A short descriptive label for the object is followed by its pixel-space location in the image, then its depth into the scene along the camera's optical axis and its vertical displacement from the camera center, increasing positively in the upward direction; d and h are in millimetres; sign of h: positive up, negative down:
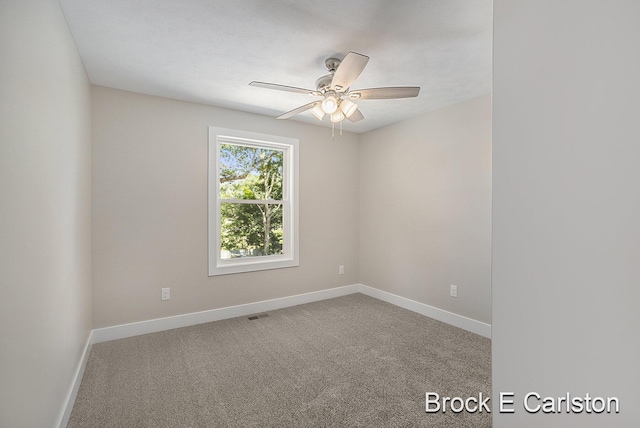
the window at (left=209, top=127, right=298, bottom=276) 3535 +123
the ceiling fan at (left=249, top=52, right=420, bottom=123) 2135 +911
